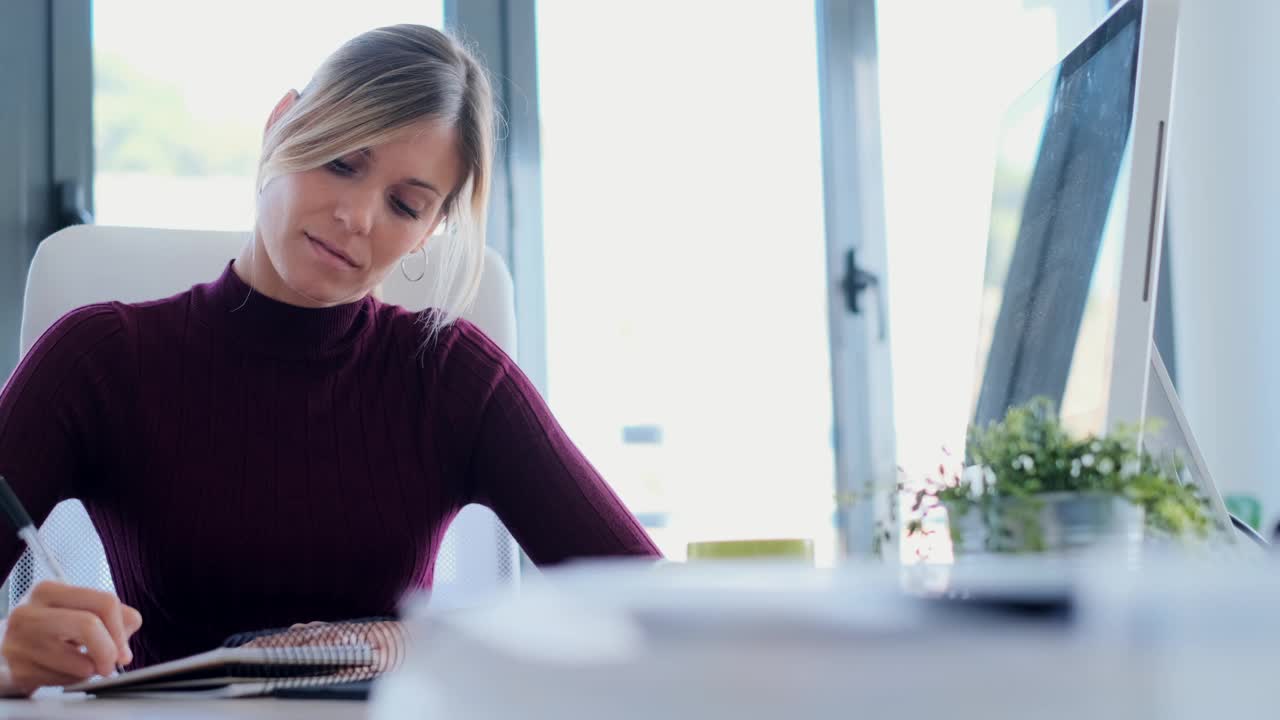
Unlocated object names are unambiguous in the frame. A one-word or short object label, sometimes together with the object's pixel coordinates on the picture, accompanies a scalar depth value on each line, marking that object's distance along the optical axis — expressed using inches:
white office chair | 47.6
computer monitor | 29.7
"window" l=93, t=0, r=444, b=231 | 96.6
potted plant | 24.1
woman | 45.9
